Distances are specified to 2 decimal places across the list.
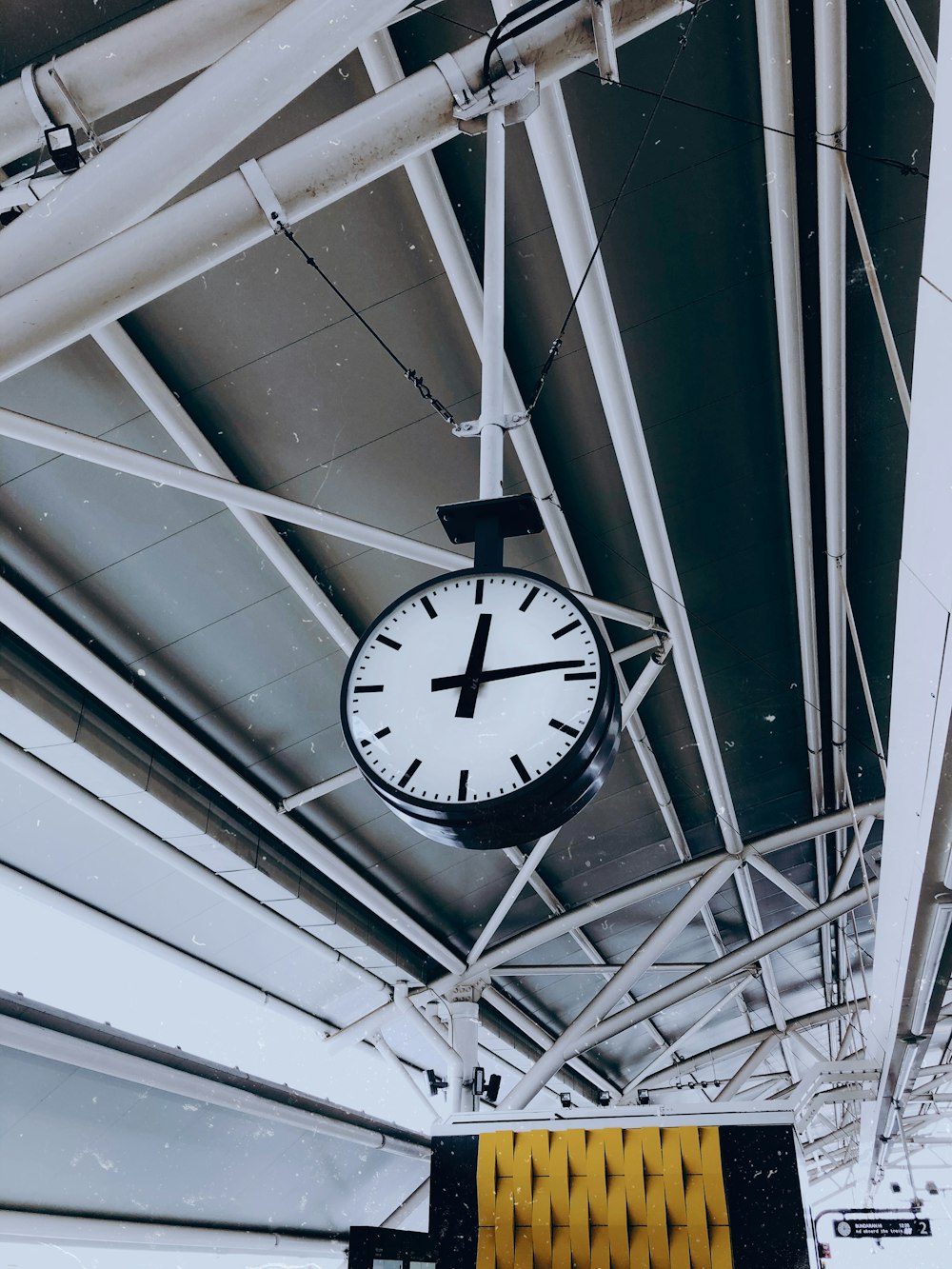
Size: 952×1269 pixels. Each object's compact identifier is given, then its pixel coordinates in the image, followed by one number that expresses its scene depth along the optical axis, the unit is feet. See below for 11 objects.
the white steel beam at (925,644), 6.44
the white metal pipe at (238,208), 6.86
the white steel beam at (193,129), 6.68
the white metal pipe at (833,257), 11.10
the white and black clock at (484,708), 7.33
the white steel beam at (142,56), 8.14
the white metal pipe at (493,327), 9.80
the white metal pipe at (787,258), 11.58
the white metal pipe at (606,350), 10.98
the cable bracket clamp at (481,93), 7.52
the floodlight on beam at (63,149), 7.96
